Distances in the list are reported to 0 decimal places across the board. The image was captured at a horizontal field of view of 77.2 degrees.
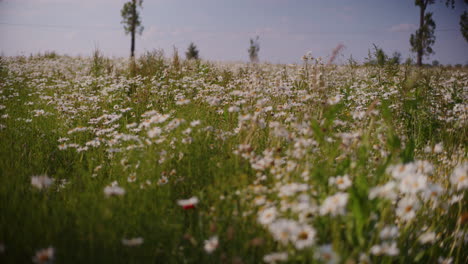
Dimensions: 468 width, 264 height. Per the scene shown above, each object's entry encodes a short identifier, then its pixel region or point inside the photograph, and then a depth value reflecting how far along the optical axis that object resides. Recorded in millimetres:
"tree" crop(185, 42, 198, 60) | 36878
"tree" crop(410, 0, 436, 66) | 21911
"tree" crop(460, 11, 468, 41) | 25328
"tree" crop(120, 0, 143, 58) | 27125
